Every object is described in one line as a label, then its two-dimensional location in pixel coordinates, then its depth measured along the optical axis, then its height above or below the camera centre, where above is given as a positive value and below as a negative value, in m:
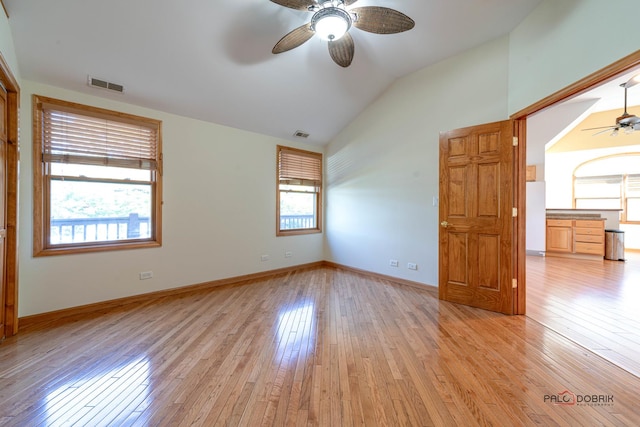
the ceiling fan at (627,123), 4.77 +1.70
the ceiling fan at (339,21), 2.00 +1.58
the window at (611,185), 7.05 +0.82
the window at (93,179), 2.79 +0.37
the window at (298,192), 4.93 +0.39
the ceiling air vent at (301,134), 4.77 +1.46
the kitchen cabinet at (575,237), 5.73 -0.55
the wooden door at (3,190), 2.25 +0.17
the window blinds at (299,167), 4.93 +0.89
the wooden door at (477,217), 2.97 -0.05
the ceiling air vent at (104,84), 2.83 +1.41
